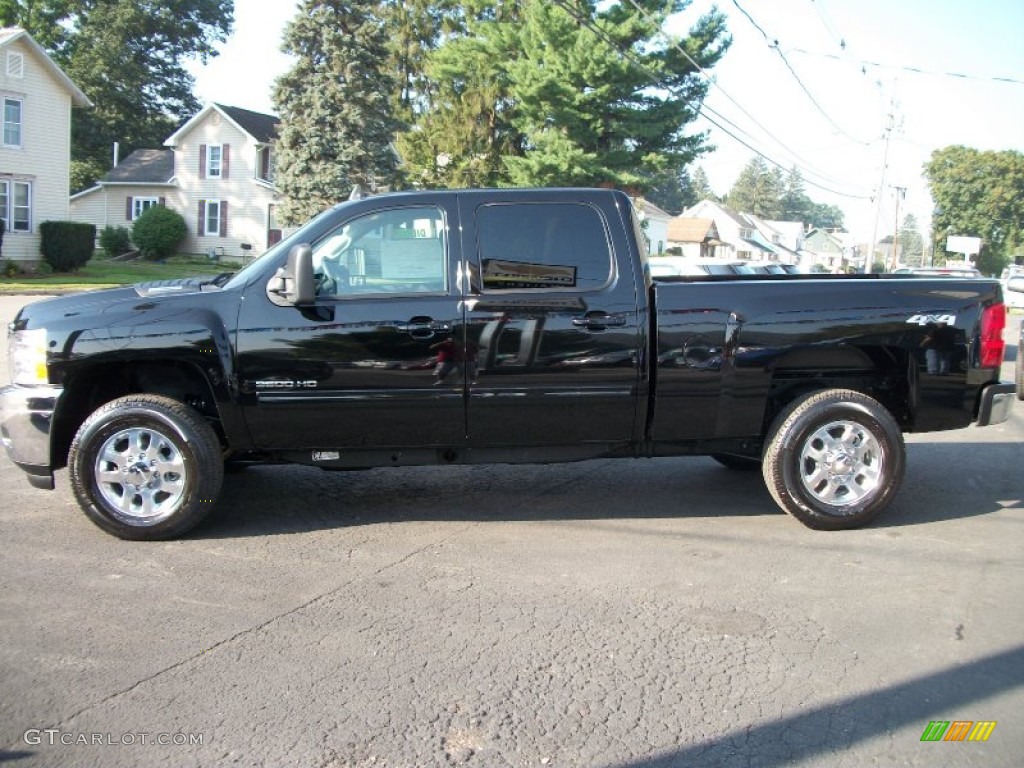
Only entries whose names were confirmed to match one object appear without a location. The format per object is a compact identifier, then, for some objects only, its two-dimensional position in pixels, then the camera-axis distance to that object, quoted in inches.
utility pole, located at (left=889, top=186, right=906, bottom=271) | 2282.2
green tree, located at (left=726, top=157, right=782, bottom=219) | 6259.8
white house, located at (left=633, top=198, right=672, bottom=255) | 2491.4
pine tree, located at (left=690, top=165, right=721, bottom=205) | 6156.5
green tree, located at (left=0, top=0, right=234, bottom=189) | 2335.1
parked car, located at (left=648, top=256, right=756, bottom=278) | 554.9
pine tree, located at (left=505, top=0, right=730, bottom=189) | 1167.0
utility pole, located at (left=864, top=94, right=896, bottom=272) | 1612.9
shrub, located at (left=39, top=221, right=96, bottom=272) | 1210.6
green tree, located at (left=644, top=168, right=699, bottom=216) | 4948.3
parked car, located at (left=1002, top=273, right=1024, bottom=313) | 1165.1
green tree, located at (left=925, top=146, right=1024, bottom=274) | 2915.8
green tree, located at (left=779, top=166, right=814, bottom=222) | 6840.6
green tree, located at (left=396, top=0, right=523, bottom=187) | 1280.8
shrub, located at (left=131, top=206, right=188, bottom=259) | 1617.9
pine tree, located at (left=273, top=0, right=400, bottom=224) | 1376.7
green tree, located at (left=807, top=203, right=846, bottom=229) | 7429.1
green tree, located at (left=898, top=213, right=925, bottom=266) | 6383.9
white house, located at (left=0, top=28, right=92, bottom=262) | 1245.1
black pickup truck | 204.5
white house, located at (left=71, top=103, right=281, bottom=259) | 1737.2
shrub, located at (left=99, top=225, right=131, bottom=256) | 1649.9
